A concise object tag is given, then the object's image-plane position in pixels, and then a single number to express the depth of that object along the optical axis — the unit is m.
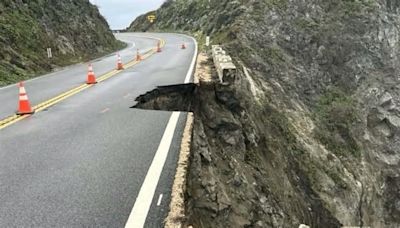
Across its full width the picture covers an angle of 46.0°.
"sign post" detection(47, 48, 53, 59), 25.10
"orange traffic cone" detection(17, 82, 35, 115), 10.44
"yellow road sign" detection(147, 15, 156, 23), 72.38
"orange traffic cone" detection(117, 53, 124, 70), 20.12
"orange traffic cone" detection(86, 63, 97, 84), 15.58
